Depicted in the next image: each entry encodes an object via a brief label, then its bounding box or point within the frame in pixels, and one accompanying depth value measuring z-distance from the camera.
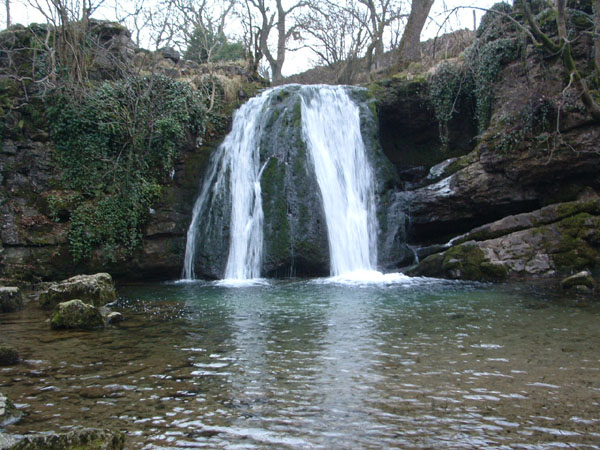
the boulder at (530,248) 10.03
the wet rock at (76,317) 6.05
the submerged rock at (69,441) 2.41
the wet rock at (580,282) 8.22
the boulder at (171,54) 16.62
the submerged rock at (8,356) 4.39
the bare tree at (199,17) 16.39
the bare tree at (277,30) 24.02
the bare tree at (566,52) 10.15
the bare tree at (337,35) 23.50
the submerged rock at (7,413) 3.01
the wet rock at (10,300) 7.70
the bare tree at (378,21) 21.69
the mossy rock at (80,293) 8.07
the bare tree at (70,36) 12.10
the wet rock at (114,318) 6.42
